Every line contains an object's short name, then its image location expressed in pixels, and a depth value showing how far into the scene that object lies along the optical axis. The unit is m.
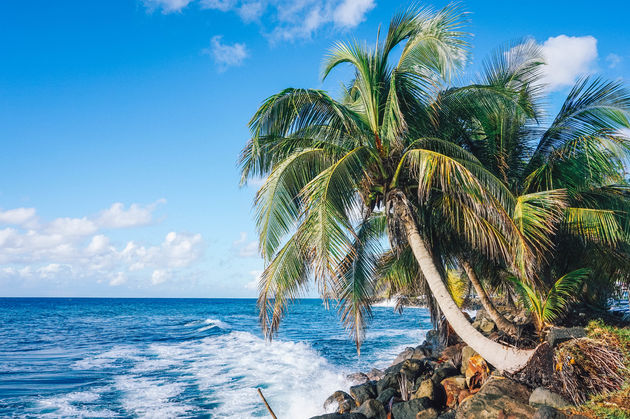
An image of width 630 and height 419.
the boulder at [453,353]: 10.45
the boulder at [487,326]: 14.48
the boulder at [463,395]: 8.41
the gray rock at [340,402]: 11.51
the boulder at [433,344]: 14.64
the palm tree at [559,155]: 8.87
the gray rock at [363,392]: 11.12
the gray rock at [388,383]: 11.13
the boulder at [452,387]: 8.64
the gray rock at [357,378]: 15.57
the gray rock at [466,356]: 9.70
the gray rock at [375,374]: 15.60
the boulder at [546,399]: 6.25
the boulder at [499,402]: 6.34
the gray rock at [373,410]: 9.33
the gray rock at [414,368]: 10.73
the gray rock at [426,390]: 8.70
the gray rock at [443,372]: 9.42
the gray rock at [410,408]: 8.07
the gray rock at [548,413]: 5.70
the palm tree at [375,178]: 7.22
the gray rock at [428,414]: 7.76
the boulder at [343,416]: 9.00
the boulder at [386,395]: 10.06
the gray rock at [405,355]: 17.00
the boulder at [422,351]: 15.61
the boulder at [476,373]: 8.29
